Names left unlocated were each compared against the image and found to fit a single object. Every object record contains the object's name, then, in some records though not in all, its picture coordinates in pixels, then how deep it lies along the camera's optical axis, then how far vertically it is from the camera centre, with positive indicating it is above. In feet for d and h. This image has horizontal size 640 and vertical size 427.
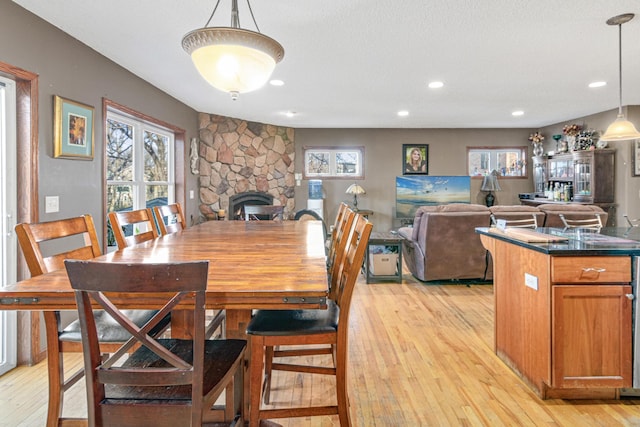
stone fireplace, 21.77 +2.15
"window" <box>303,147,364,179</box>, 26.32 +2.49
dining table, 4.10 -0.91
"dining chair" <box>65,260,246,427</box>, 3.30 -1.56
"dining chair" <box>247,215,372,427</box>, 5.12 -1.78
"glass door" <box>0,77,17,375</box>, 8.43 -0.23
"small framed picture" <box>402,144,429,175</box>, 26.32 +2.81
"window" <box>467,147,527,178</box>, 26.63 +2.66
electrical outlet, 7.19 -1.52
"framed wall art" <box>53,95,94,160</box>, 9.50 +1.80
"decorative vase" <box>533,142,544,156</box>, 24.98 +3.27
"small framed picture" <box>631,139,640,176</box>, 18.90 +2.05
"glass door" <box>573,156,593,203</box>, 20.11 +1.07
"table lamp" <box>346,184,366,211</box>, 24.88 +0.62
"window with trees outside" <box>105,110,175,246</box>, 13.52 +1.40
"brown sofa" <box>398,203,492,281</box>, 14.52 -1.59
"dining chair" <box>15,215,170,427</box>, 5.21 -1.83
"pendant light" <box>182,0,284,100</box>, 5.23 +2.04
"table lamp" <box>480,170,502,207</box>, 25.41 +0.97
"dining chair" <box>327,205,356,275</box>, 7.12 -0.55
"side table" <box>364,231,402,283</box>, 15.83 -2.60
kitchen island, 6.76 -2.04
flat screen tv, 26.27 +0.60
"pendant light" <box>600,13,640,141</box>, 10.87 +1.95
